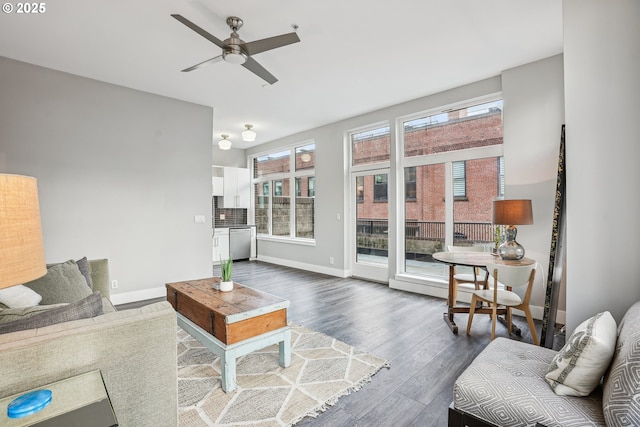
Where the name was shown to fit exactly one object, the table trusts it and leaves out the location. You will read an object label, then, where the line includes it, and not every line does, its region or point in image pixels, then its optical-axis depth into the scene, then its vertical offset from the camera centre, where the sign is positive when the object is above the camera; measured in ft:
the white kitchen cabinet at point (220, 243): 23.90 -2.51
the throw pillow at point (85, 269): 8.76 -1.65
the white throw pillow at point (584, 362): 4.19 -2.14
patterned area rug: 6.32 -4.16
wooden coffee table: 7.16 -2.81
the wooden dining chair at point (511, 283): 9.05 -2.19
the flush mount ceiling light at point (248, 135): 17.34 +4.29
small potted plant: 9.21 -1.98
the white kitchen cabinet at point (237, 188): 25.29 +1.98
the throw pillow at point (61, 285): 7.36 -1.80
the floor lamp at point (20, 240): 2.65 -0.24
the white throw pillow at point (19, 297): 6.00 -1.71
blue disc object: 3.04 -1.96
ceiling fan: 7.89 +4.52
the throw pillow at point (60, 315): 4.32 -1.53
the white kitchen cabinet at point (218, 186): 24.59 +2.07
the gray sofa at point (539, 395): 3.59 -2.63
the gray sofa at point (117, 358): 3.76 -1.96
